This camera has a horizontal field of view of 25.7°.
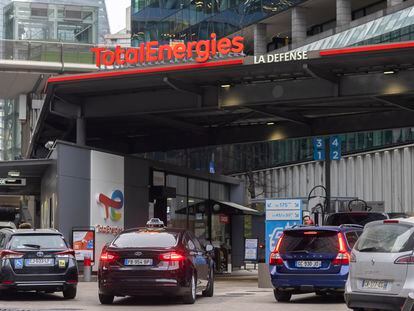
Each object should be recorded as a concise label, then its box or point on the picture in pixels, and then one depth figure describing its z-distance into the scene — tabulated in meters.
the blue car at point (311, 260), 17.50
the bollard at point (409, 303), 12.57
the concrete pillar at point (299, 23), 56.97
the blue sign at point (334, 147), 37.27
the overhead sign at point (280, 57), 25.20
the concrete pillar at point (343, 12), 53.81
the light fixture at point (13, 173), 33.03
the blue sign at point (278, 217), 24.91
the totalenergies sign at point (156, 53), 28.75
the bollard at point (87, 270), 27.81
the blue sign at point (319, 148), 37.44
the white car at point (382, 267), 12.89
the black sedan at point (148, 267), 16.55
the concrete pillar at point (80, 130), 31.89
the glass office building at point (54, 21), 57.66
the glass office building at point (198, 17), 60.09
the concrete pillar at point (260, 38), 61.38
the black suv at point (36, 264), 18.25
